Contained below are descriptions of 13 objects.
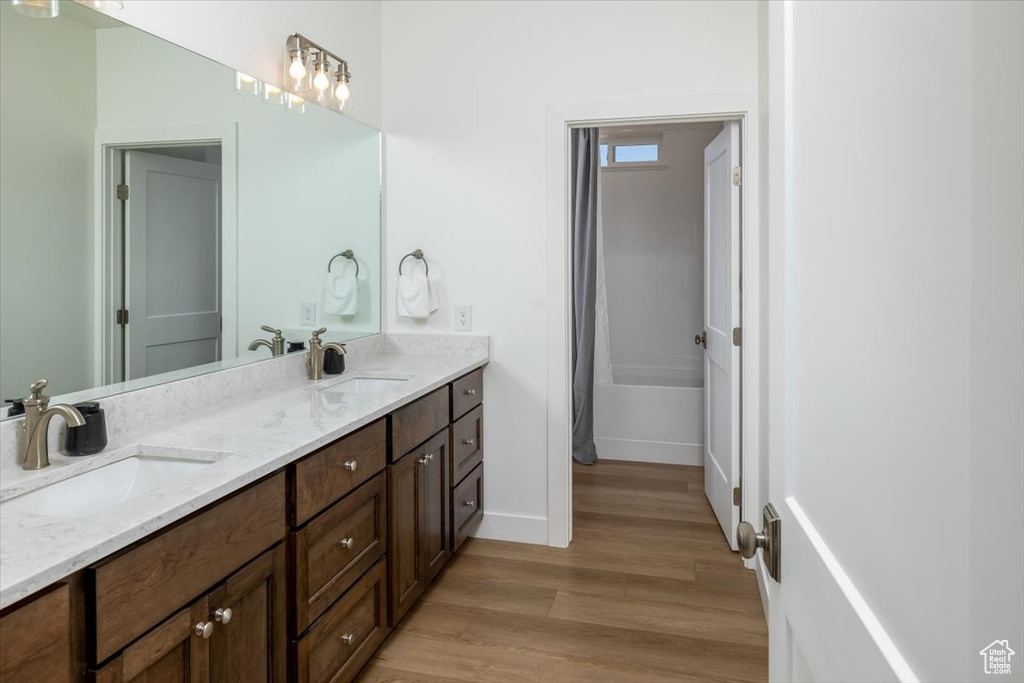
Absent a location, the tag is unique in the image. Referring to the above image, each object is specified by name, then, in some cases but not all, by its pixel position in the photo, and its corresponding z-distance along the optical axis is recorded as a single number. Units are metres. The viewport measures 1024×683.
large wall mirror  1.54
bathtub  4.27
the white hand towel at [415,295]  3.09
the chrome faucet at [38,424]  1.41
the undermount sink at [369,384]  2.61
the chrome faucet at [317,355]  2.61
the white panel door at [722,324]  2.96
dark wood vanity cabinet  1.03
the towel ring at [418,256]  3.14
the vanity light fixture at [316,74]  2.51
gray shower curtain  4.15
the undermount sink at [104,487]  1.34
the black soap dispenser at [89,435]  1.49
